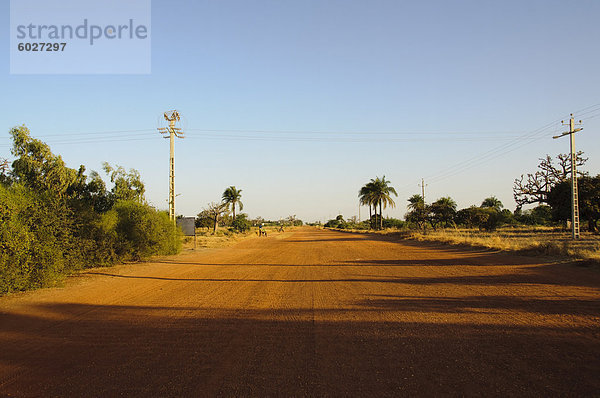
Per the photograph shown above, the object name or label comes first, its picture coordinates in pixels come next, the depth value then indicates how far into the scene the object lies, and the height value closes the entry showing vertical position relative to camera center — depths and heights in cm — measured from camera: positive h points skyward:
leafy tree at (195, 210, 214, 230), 7706 -170
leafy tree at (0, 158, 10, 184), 1872 +227
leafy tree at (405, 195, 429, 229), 5075 -33
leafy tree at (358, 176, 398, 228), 6588 +334
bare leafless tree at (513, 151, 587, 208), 3272 +237
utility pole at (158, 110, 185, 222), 2378 +367
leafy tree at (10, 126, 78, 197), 2172 +300
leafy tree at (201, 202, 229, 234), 6681 +51
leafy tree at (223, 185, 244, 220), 7750 +352
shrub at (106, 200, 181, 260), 1816 -80
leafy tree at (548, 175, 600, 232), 3189 +97
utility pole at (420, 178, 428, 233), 5019 +81
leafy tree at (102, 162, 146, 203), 3141 +264
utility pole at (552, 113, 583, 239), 2347 +169
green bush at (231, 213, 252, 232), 8001 -230
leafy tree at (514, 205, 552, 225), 6900 -132
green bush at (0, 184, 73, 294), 984 -67
